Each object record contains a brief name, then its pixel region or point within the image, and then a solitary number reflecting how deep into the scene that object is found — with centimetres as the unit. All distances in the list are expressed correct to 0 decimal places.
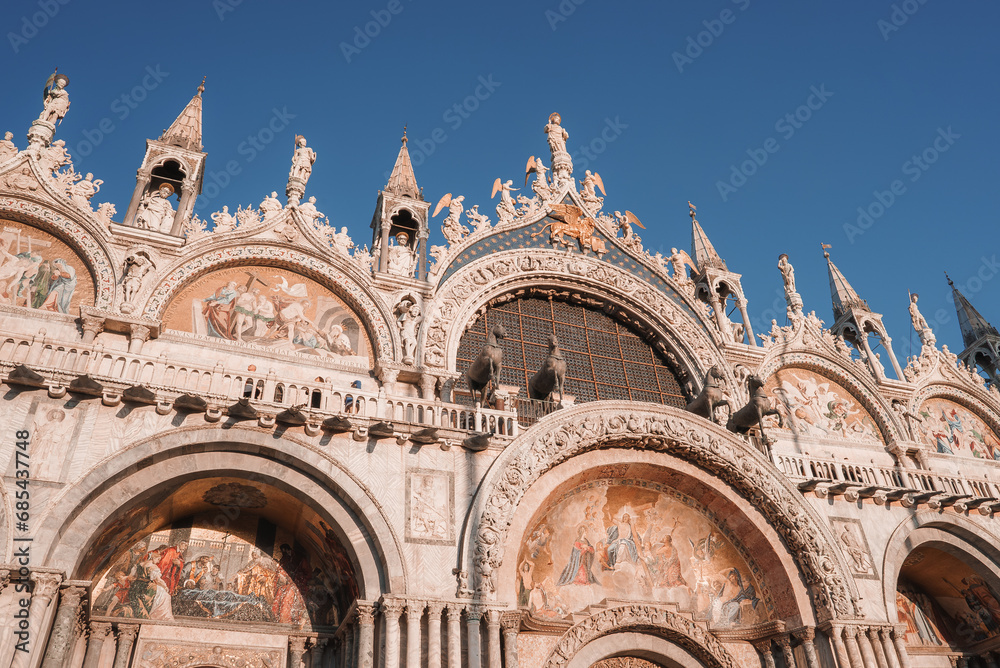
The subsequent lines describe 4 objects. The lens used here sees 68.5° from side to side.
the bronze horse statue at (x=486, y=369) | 1428
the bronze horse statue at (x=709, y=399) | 1580
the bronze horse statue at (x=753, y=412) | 1558
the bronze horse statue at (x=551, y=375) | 1469
